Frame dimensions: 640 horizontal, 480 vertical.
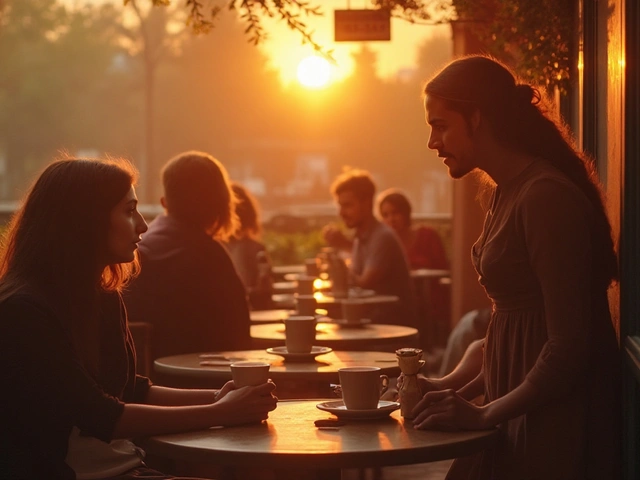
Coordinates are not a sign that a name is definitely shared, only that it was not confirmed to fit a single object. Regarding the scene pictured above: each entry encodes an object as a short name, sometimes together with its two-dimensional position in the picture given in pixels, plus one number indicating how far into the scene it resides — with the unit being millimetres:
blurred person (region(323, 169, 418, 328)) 8789
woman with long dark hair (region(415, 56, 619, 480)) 2896
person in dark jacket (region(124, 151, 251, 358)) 5344
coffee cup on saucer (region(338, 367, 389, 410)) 3115
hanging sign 7656
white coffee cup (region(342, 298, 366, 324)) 6180
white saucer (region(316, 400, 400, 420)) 3100
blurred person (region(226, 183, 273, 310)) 9018
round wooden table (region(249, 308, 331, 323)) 6785
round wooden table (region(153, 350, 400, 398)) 4238
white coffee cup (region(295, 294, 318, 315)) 5965
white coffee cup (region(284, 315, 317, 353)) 4539
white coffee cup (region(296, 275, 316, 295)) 7262
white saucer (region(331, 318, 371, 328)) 6168
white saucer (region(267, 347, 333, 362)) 4504
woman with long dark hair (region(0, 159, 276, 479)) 2842
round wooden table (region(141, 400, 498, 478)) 2688
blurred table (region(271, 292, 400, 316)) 7742
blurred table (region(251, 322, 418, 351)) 5590
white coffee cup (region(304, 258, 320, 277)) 9602
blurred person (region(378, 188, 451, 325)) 11734
